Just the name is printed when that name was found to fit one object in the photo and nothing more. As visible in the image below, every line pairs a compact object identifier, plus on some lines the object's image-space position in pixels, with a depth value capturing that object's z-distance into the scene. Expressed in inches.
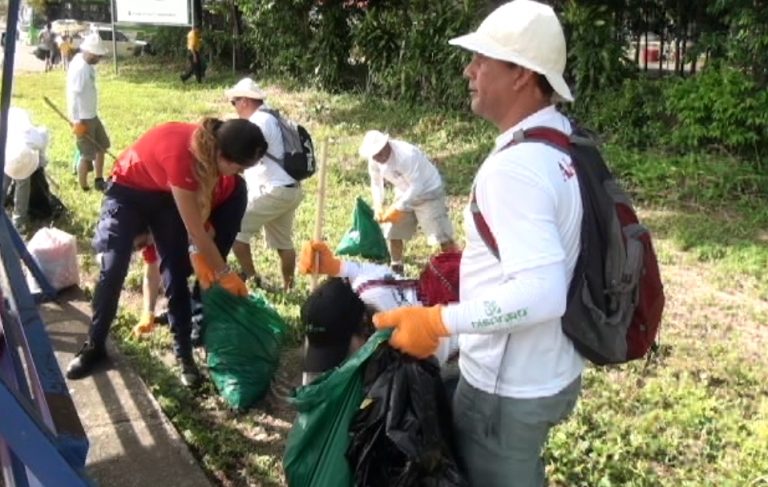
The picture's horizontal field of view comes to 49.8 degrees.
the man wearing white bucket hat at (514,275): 70.1
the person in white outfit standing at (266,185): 201.0
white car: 846.5
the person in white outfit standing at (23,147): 213.2
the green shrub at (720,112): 322.3
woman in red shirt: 140.5
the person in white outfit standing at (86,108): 310.0
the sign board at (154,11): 683.4
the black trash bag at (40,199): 256.2
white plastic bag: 200.1
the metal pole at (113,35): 694.5
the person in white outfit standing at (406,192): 215.6
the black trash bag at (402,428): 83.9
